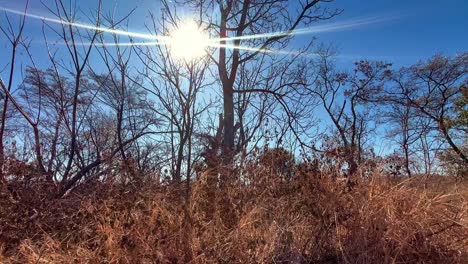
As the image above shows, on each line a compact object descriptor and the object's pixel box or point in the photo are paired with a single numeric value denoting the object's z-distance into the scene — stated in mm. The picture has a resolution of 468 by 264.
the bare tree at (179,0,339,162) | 9859
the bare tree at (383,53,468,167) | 18438
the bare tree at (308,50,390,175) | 15352
